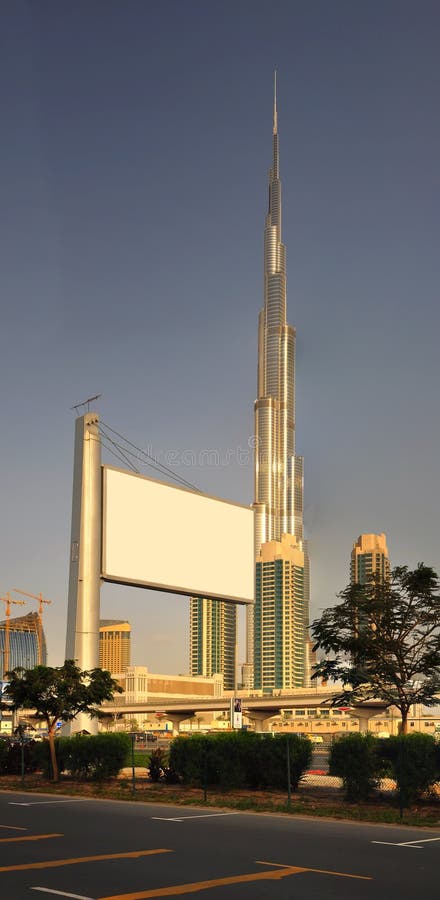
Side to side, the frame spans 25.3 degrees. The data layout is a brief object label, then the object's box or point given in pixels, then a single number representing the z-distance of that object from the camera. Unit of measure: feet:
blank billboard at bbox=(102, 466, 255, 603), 163.43
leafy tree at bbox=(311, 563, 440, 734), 124.57
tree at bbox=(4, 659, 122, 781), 114.42
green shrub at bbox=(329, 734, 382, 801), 85.66
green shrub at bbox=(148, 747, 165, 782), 110.83
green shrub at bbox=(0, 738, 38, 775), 125.29
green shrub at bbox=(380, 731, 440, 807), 81.61
